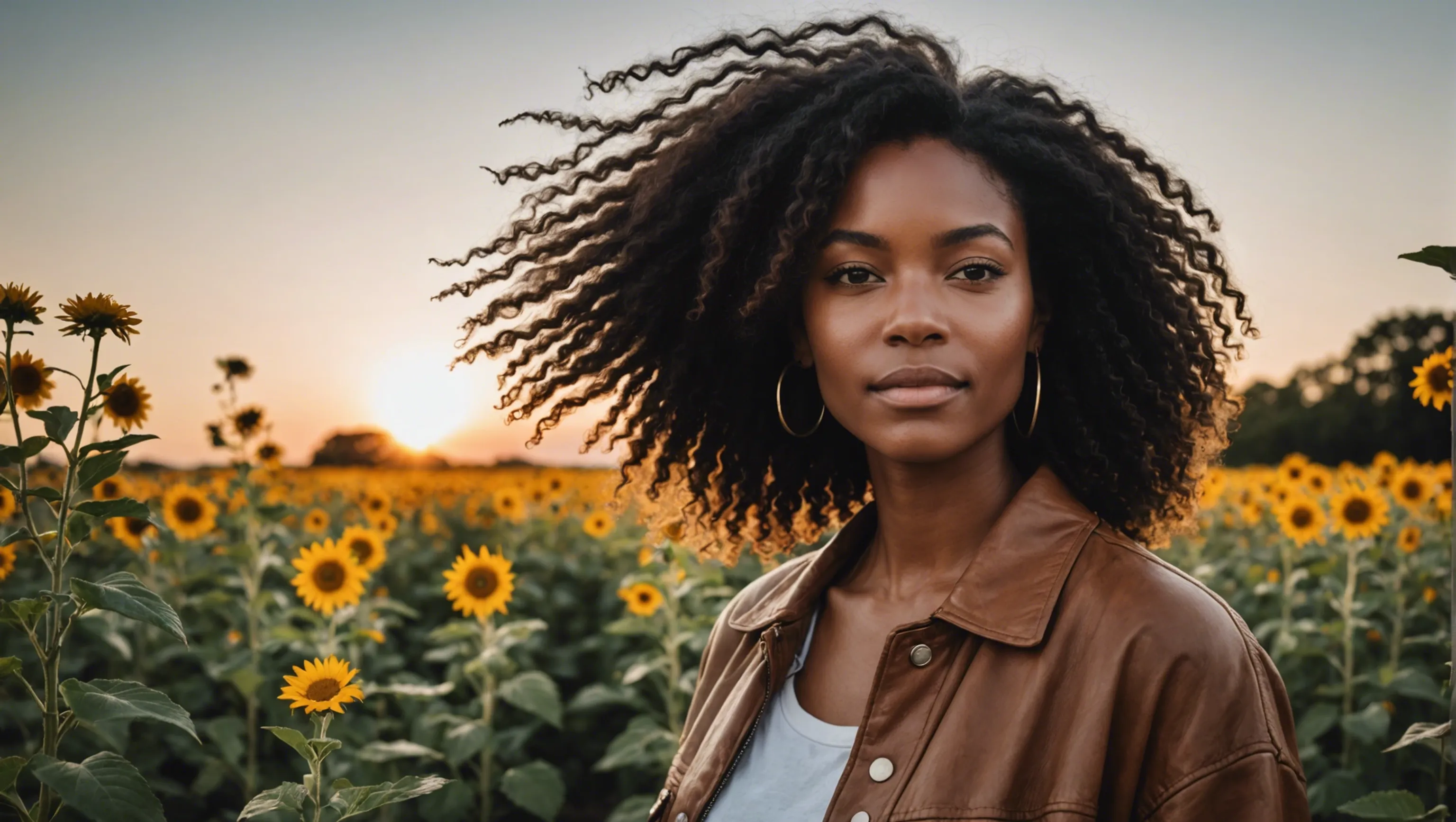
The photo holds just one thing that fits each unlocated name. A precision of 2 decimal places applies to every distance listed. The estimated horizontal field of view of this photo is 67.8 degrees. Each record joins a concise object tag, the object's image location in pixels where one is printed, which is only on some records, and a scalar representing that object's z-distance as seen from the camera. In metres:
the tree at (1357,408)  35.38
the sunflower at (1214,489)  5.87
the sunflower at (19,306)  1.69
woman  1.59
